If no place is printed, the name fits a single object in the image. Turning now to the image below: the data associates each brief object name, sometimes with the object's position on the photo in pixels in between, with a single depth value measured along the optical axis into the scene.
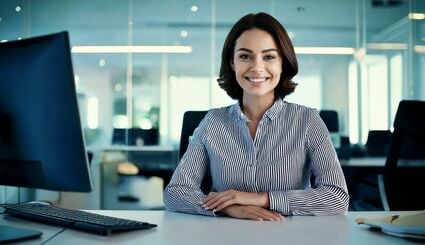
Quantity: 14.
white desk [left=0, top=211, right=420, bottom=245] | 1.21
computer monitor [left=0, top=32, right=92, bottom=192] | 1.16
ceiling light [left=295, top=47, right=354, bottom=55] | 6.08
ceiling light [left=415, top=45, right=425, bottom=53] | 6.00
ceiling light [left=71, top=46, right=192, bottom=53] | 6.04
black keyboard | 1.29
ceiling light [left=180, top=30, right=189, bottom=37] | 6.04
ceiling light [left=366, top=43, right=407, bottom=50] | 6.00
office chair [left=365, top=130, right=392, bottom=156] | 5.41
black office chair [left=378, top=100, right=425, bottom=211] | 2.59
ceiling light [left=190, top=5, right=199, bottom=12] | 6.05
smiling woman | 1.73
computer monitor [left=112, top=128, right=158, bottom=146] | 6.06
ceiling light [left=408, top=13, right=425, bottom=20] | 6.01
